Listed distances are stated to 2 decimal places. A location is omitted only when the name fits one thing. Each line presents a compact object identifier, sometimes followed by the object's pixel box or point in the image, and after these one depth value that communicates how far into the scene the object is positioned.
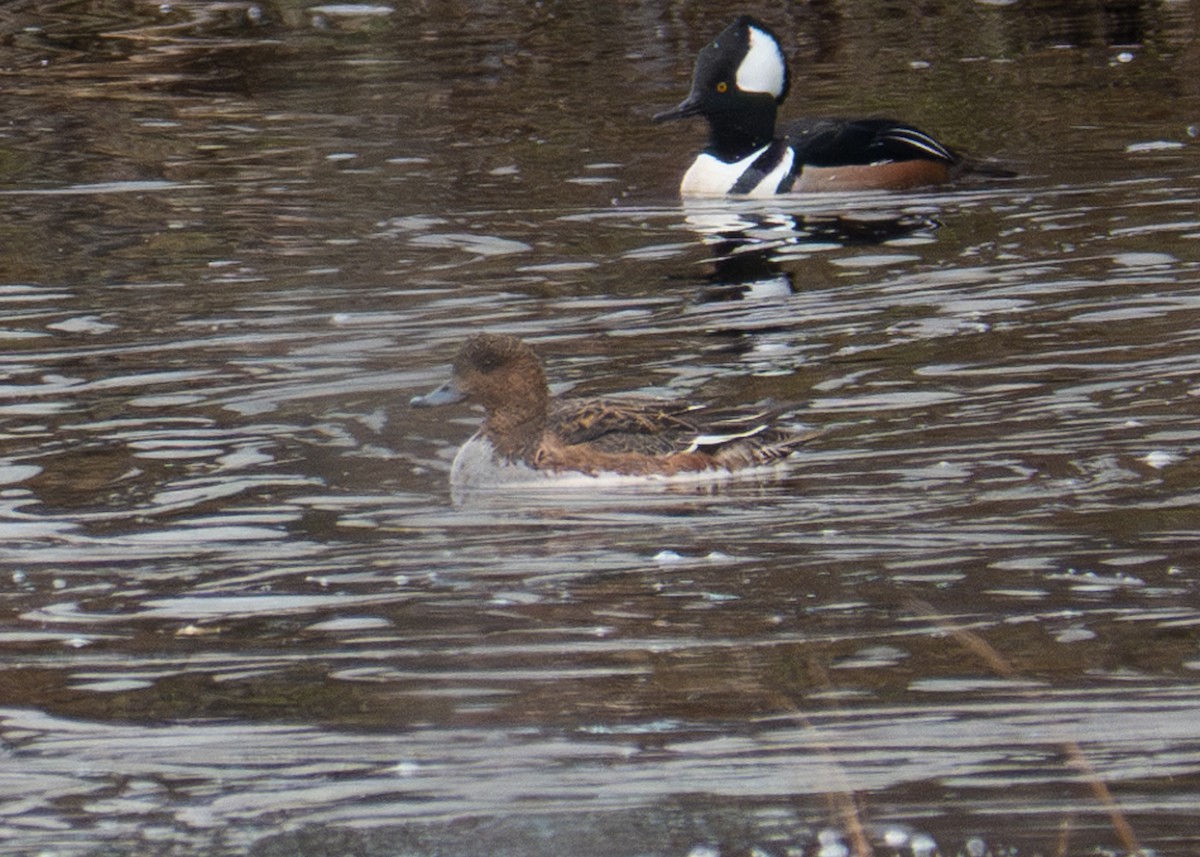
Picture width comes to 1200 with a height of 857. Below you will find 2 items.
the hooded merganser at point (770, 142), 25.94
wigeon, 15.00
